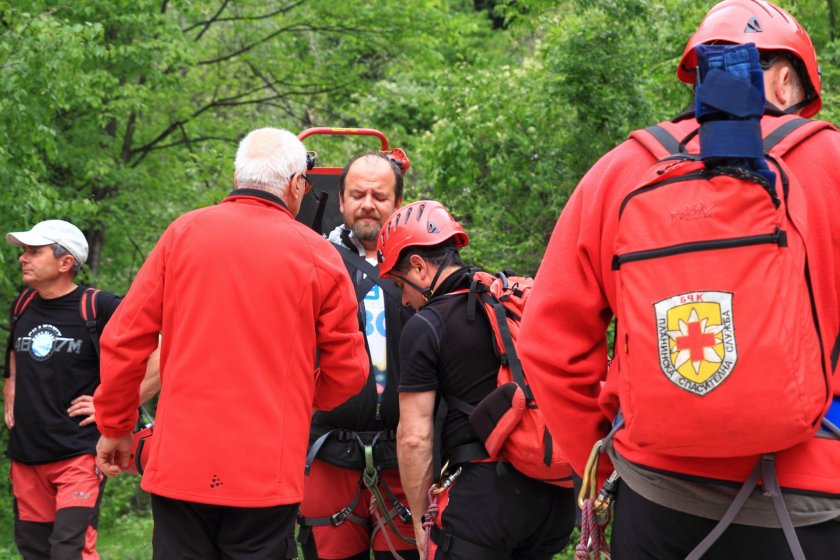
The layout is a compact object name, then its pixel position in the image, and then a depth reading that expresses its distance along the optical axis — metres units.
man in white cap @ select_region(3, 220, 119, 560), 6.94
